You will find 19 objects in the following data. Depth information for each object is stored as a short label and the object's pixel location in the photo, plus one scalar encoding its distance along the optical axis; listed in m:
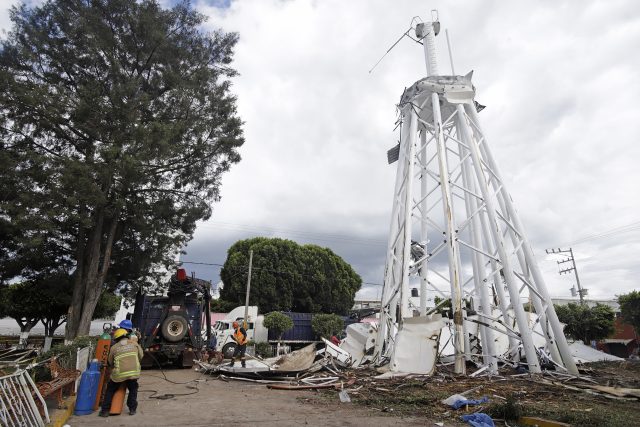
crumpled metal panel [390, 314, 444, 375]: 8.55
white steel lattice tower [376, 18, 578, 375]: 9.32
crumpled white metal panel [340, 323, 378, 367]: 11.13
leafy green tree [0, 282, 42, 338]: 23.61
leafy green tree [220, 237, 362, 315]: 33.78
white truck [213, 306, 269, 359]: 28.61
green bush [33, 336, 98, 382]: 7.59
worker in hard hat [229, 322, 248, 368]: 13.79
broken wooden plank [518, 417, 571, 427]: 4.52
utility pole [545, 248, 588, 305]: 35.16
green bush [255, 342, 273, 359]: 24.30
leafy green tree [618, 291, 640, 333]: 21.81
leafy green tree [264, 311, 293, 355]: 28.05
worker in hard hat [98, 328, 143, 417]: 5.95
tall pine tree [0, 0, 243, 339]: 13.93
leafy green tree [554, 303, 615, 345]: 24.62
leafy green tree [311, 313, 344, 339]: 30.19
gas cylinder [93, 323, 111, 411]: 6.35
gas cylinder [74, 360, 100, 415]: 6.01
